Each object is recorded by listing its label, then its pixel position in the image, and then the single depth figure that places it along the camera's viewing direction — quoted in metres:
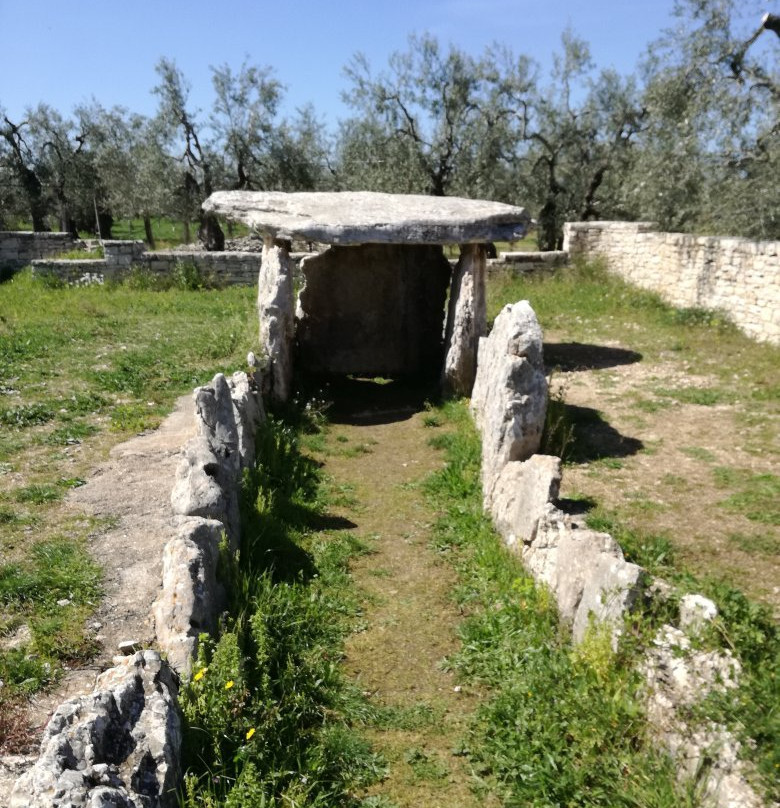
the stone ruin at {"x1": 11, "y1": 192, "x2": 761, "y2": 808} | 3.22
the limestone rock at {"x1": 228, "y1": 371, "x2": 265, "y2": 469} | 7.21
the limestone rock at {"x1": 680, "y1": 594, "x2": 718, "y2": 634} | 3.97
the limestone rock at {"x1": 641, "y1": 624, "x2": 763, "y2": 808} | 3.29
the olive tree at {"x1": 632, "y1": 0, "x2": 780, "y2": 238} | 13.34
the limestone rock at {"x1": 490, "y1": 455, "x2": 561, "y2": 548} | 5.75
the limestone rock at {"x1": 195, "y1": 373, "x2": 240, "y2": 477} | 6.16
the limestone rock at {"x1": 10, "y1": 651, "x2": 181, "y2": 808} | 2.72
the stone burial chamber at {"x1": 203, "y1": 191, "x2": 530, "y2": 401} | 9.84
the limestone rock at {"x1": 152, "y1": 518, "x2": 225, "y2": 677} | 4.21
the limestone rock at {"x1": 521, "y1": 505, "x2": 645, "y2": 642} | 4.32
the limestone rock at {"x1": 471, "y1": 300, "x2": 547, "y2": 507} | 6.86
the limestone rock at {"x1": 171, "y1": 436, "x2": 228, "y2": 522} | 5.32
